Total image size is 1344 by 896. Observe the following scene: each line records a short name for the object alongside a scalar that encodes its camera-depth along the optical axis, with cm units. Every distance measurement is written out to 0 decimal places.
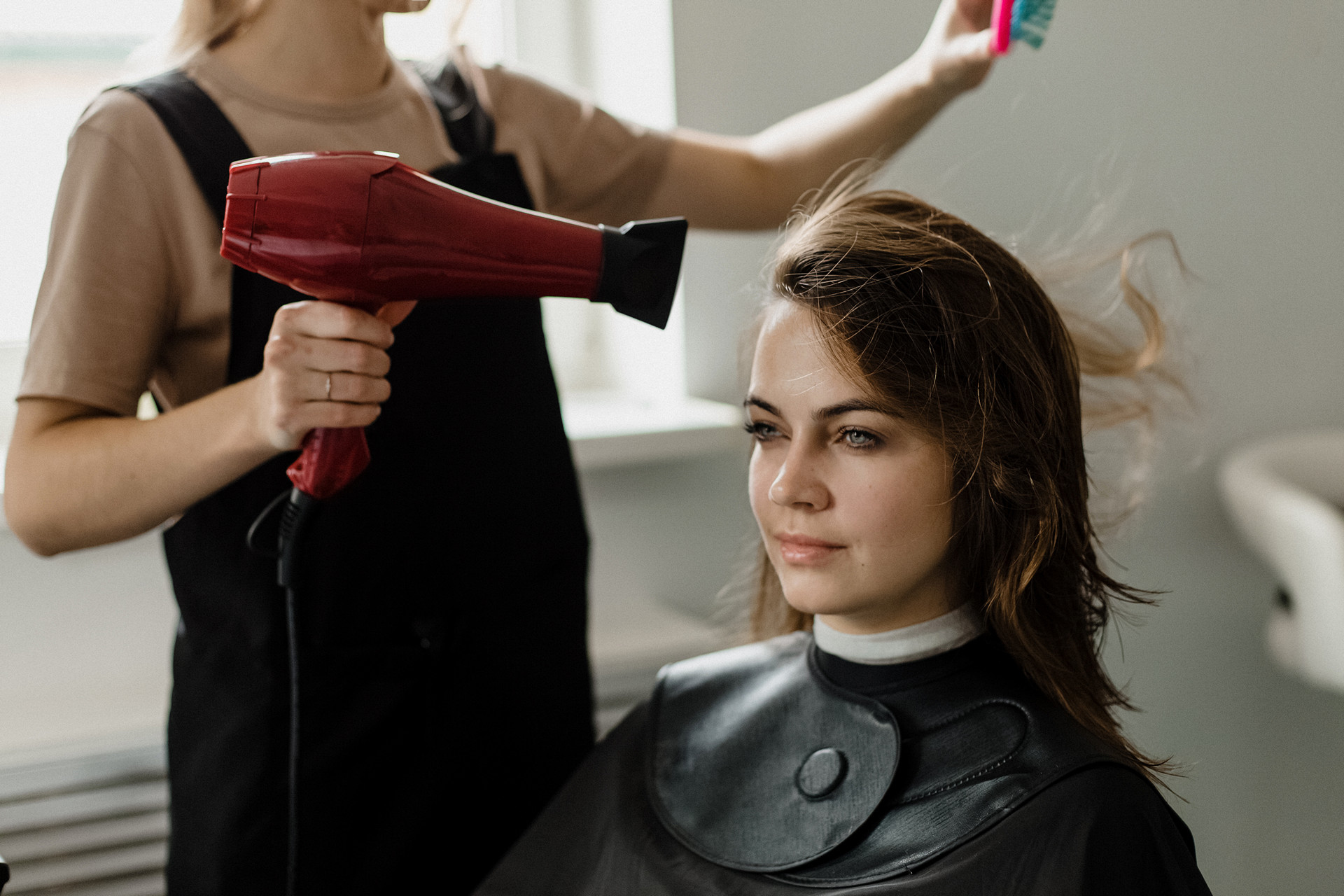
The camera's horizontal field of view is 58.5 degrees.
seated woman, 83
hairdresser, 87
